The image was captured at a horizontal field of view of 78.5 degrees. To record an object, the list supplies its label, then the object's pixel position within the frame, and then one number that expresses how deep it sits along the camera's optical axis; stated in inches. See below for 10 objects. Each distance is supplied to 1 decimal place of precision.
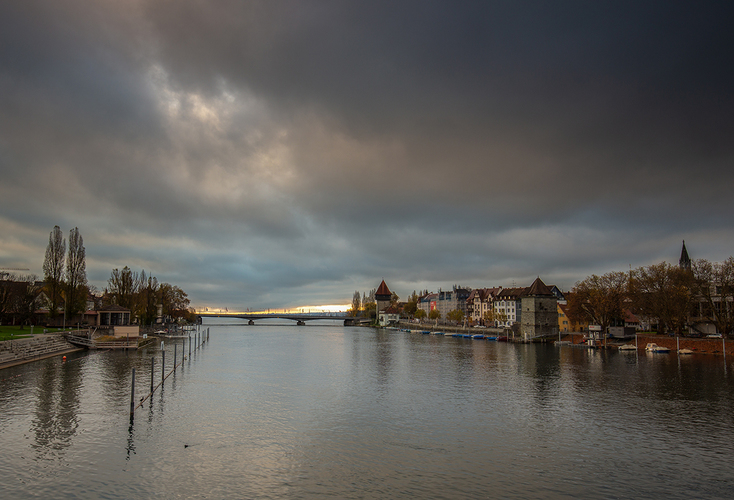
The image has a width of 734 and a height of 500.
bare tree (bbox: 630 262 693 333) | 3346.5
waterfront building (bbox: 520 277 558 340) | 4692.4
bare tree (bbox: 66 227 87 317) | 3472.0
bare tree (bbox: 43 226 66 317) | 3326.8
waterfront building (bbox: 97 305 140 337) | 3452.3
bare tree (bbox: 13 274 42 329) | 3115.2
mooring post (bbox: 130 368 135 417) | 1145.5
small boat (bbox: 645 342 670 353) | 3292.3
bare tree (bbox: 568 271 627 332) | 3905.0
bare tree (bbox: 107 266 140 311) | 4596.5
